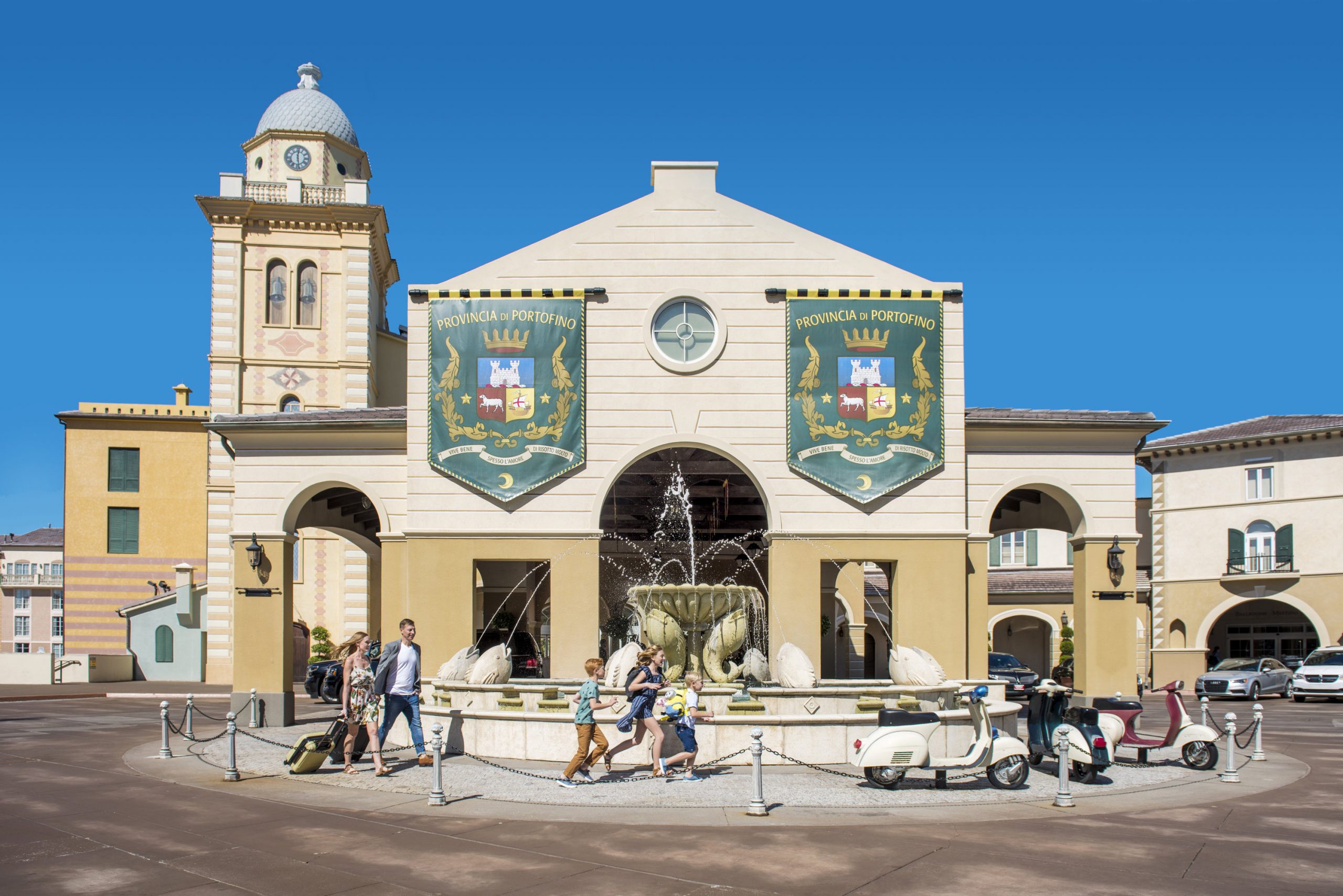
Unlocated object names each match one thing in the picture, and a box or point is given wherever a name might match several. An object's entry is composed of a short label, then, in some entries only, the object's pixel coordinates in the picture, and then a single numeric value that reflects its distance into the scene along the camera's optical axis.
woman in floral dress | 14.66
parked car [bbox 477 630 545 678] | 31.01
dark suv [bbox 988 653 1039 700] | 30.95
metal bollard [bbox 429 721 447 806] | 12.41
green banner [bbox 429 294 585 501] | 22.33
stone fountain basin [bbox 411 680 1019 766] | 15.22
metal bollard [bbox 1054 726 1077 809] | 12.50
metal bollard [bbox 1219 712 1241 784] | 14.75
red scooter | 15.48
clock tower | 40.81
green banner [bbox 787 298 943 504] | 22.39
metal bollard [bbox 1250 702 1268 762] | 16.72
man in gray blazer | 14.55
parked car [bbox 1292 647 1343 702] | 32.38
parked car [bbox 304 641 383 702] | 27.02
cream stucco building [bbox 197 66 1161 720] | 22.16
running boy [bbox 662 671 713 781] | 13.96
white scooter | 13.28
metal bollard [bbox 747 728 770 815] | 11.91
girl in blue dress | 14.06
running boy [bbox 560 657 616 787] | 13.64
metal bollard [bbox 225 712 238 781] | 14.39
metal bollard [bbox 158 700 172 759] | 16.69
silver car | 33.56
